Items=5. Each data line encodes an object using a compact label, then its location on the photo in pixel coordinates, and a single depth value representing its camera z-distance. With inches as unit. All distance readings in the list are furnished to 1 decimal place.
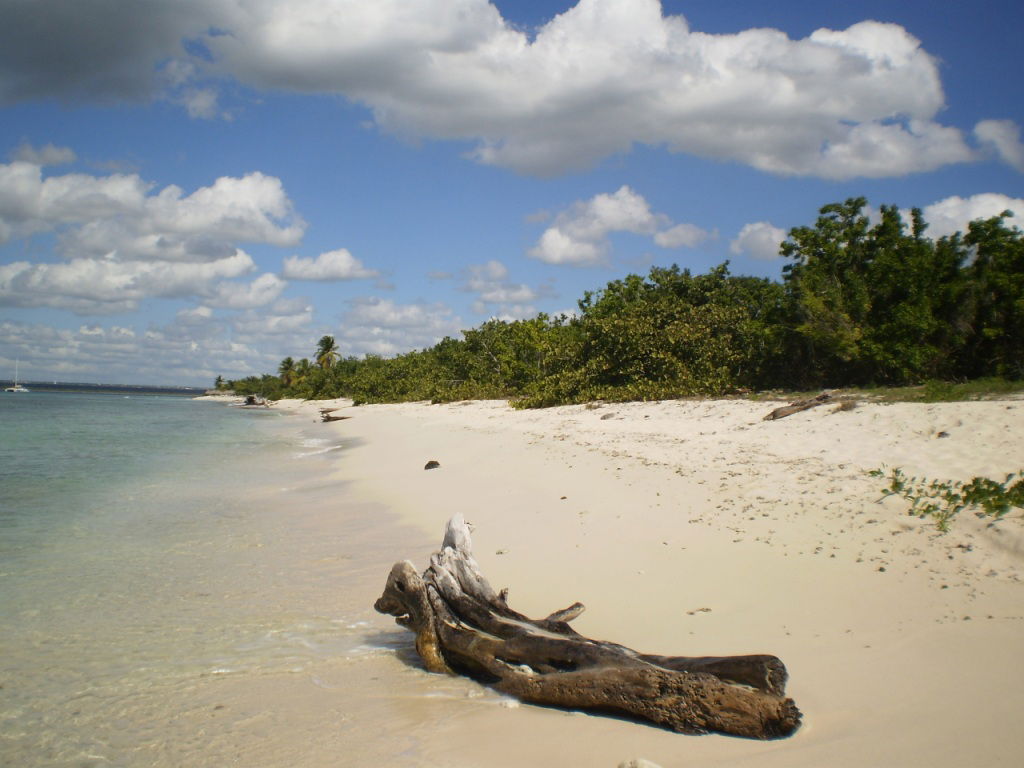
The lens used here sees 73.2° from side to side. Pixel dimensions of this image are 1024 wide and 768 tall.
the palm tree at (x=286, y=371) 4367.6
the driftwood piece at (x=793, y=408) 573.0
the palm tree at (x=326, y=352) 3875.5
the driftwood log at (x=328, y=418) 1681.8
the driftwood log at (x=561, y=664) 137.6
